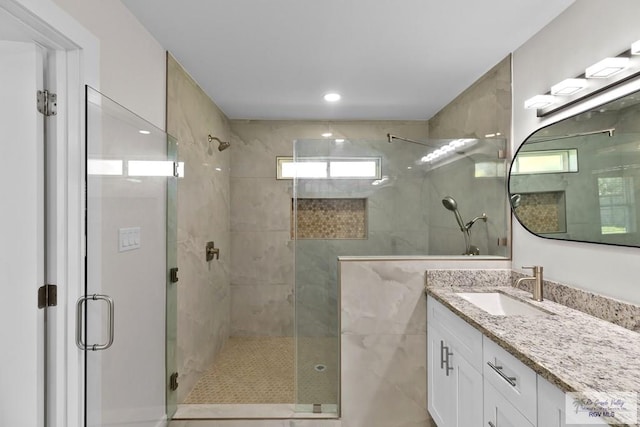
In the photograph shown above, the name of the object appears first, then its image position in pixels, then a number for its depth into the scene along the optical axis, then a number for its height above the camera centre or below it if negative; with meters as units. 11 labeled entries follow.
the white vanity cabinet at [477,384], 1.10 -0.68
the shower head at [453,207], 2.40 +0.05
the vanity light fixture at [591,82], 1.41 +0.60
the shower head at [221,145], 3.15 +0.65
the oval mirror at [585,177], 1.40 +0.17
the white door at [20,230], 1.30 -0.06
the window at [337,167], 2.32 +0.31
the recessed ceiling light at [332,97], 2.99 +1.03
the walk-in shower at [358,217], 2.30 -0.02
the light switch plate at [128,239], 1.64 -0.12
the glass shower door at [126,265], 1.39 -0.25
